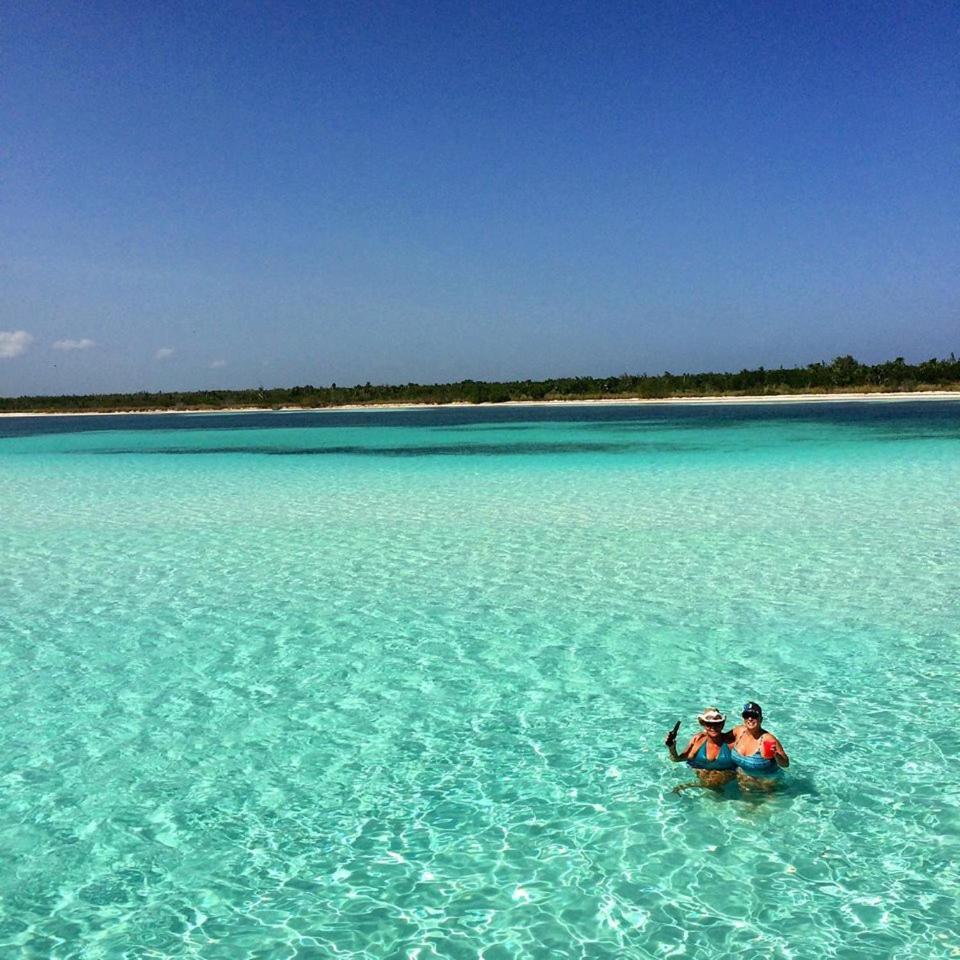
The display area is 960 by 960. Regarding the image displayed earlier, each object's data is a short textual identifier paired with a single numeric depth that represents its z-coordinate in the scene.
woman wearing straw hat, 5.25
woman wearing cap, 5.21
